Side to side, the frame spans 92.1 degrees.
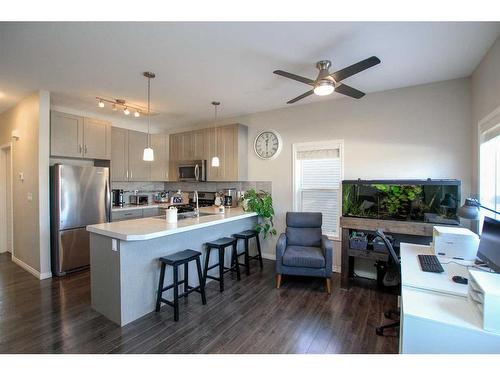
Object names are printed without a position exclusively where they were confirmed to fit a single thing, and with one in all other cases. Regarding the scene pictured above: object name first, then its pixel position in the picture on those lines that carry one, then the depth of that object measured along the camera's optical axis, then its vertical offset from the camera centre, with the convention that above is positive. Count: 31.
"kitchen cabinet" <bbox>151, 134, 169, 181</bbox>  5.23 +0.58
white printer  2.04 -0.53
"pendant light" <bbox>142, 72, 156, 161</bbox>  2.77 +0.38
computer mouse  1.65 -0.67
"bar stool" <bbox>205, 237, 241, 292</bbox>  2.98 -0.92
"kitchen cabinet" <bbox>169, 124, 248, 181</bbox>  4.32 +0.67
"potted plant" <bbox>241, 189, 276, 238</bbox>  3.88 -0.35
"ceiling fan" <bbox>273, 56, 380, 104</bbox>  1.89 +0.91
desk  1.22 -0.74
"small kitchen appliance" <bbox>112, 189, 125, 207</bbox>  4.69 -0.27
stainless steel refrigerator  3.41 -0.39
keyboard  1.86 -0.66
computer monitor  1.60 -0.45
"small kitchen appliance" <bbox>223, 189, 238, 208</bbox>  4.52 -0.28
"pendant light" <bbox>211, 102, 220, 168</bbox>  3.85 +0.38
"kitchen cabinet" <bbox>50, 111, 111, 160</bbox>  3.62 +0.77
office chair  2.11 -1.24
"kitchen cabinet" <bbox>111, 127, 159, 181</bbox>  4.53 +0.53
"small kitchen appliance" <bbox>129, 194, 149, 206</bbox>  4.99 -0.32
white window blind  3.69 +0.05
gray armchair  2.96 -0.90
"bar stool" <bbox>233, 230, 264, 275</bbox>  3.49 -0.78
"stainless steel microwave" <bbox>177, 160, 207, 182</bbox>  4.73 +0.27
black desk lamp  1.89 -0.22
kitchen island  2.26 -0.77
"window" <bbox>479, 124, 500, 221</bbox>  2.29 +0.10
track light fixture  3.64 +1.26
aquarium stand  2.77 -0.56
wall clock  4.16 +0.69
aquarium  2.71 -0.21
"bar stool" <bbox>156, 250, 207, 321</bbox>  2.35 -0.95
